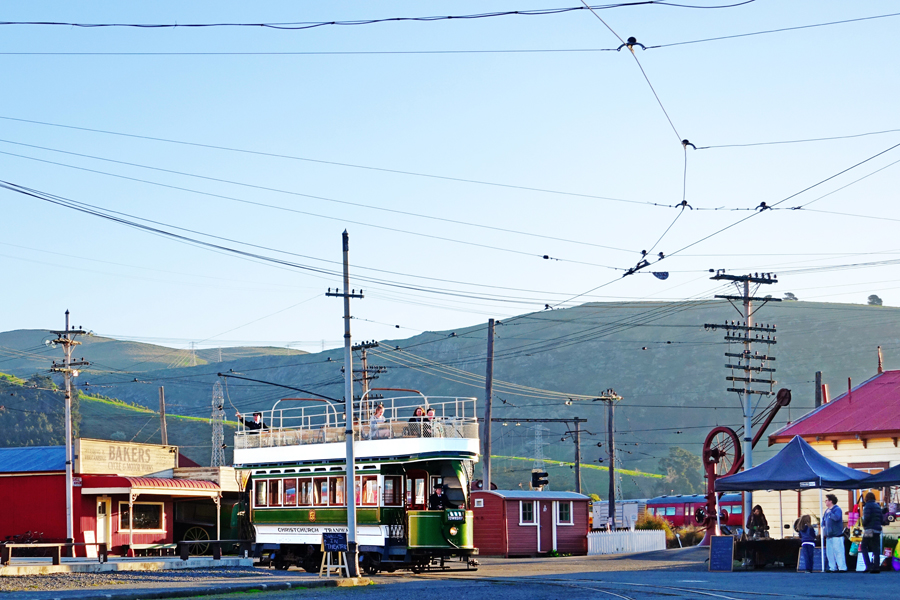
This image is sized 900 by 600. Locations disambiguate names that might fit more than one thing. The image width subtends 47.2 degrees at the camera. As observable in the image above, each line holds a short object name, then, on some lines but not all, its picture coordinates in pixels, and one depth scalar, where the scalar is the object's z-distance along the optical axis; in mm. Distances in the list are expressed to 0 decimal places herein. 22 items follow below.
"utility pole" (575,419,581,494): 65844
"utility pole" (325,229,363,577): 24531
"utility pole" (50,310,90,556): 39375
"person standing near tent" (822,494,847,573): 23750
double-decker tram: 28438
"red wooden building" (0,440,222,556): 42906
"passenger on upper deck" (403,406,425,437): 28811
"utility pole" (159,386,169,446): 70438
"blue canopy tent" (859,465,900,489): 24141
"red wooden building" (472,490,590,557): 45438
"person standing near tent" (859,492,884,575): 23328
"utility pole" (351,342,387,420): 46025
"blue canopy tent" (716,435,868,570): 24406
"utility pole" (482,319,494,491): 46812
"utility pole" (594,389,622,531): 59906
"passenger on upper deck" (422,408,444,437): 28812
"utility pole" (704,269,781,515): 38469
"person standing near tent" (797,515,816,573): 24641
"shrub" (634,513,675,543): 56250
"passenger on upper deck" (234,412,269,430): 33406
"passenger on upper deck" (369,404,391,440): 29197
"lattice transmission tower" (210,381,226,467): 73188
